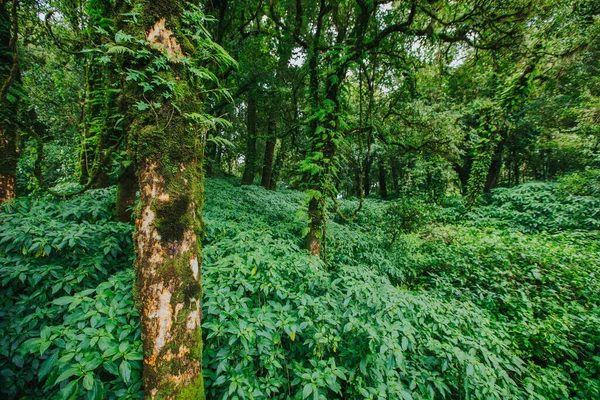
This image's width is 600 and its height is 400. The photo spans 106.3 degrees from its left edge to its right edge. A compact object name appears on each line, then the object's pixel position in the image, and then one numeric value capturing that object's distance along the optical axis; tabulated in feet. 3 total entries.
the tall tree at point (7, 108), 10.96
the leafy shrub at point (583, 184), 30.37
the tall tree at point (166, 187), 5.52
